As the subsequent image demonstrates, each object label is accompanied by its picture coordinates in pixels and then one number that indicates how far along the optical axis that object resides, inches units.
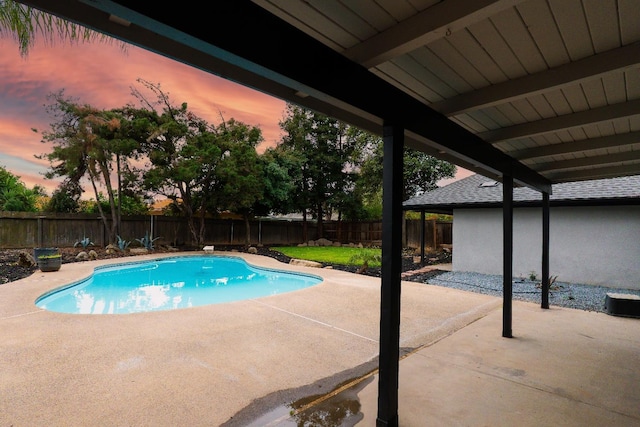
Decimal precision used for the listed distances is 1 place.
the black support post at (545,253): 218.5
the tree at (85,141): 489.1
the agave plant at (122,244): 523.7
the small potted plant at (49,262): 333.1
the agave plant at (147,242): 560.3
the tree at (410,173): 745.0
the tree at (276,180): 681.0
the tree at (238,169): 588.7
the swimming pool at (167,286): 265.7
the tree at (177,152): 536.7
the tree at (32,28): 127.1
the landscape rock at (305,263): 419.8
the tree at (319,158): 824.9
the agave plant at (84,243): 520.9
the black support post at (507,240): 159.8
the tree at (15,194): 629.6
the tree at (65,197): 559.5
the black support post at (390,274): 85.9
